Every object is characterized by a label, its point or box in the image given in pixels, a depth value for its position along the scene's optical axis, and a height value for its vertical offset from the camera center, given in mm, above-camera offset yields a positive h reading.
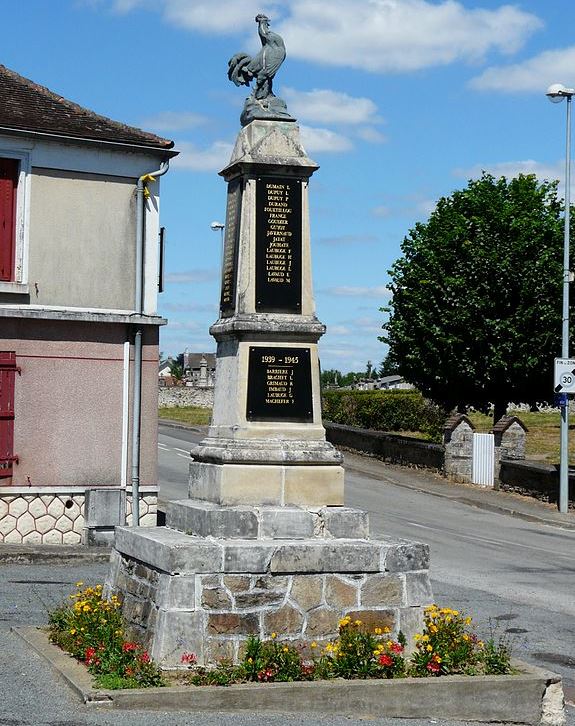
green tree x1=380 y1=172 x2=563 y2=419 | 32344 +3290
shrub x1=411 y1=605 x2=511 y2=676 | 8680 -1858
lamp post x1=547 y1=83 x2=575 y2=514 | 25766 +2162
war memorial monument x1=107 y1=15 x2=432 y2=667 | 8680 -742
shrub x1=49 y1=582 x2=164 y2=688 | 8234 -1884
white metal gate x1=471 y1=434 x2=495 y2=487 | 30844 -1348
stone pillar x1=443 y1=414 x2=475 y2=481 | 31281 -984
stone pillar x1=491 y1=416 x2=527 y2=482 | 30562 -764
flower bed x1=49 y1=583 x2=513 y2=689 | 8328 -1887
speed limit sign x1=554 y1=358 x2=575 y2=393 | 26484 +831
